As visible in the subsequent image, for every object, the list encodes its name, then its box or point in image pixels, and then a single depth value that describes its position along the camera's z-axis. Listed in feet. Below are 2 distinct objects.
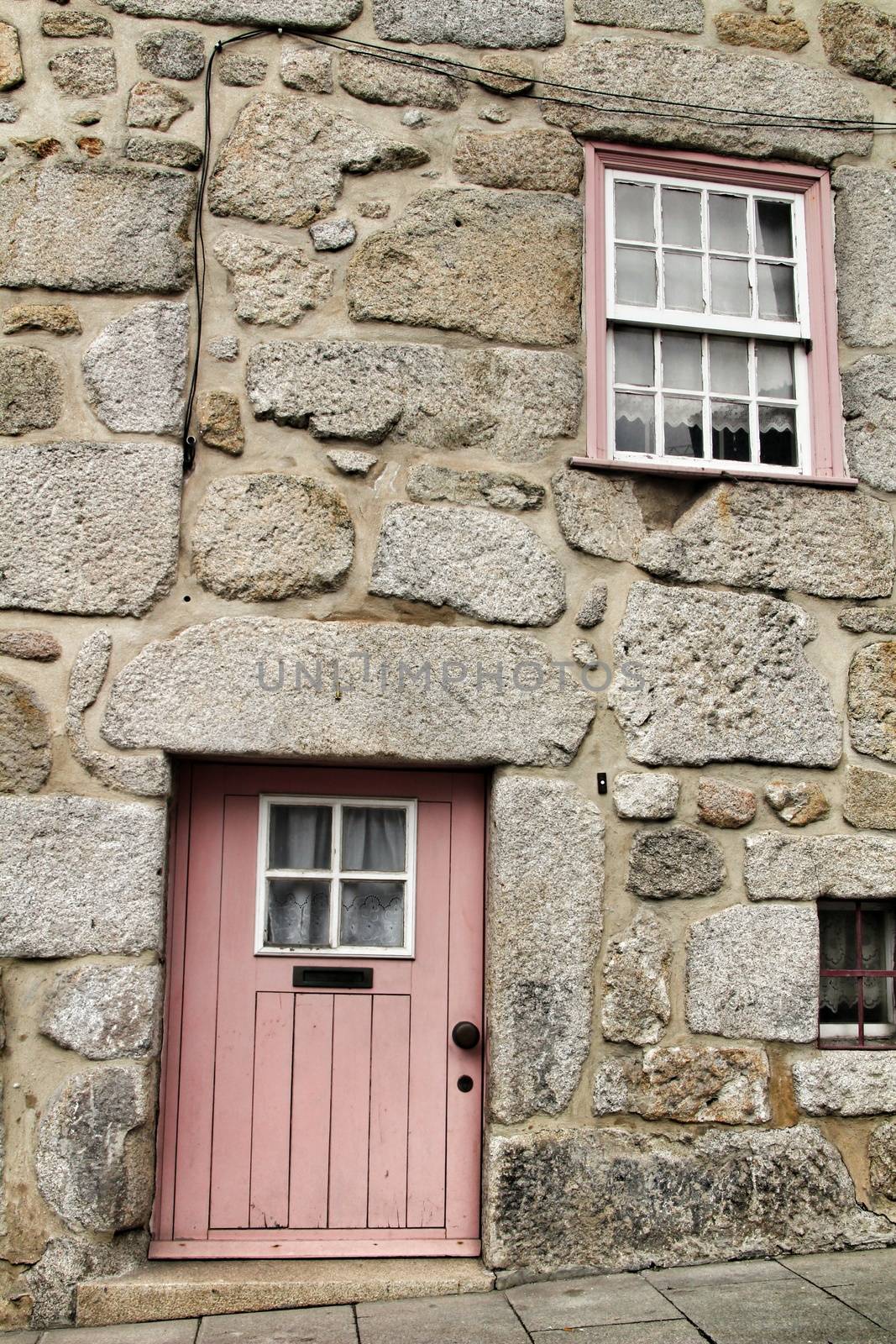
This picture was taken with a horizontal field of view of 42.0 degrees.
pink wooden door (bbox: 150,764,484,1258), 11.87
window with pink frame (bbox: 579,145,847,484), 13.37
